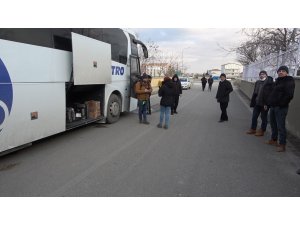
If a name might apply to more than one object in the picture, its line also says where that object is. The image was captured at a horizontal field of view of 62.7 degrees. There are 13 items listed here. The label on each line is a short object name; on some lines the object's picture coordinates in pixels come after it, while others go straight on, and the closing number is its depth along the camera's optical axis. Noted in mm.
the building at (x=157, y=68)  31750
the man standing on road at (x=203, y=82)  28355
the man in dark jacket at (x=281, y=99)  5129
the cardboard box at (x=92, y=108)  7230
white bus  4367
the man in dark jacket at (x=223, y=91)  8625
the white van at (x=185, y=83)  30591
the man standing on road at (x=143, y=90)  8086
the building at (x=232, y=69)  112050
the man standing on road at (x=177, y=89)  10547
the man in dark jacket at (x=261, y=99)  6309
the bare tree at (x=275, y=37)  13013
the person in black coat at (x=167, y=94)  7418
